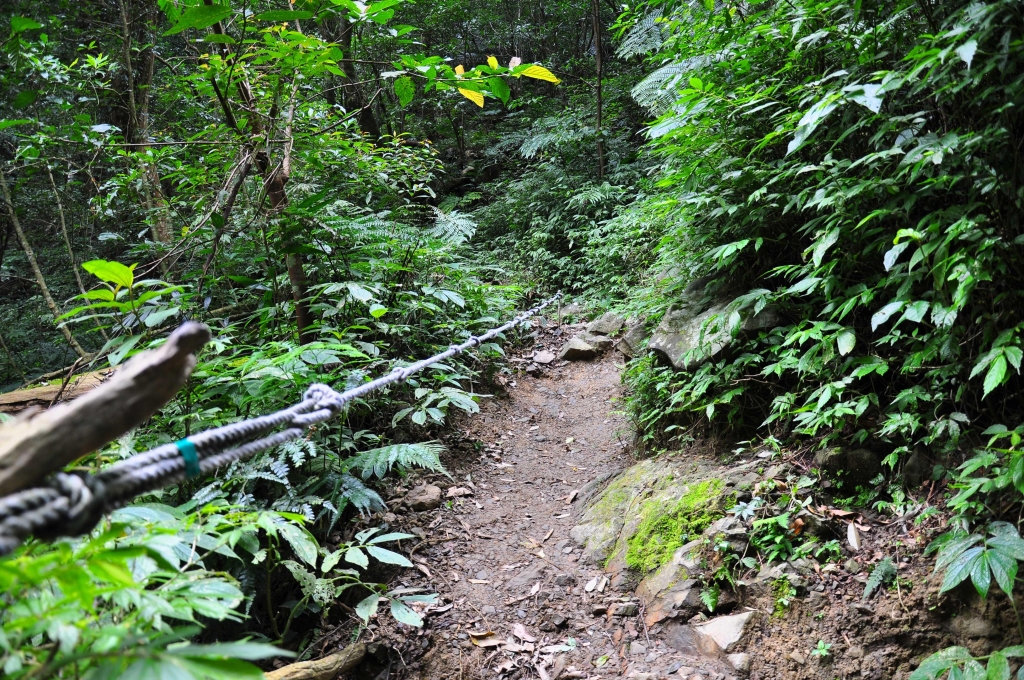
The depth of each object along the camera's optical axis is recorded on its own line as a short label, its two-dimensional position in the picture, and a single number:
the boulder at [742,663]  2.27
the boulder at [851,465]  2.65
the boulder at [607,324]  7.14
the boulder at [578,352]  6.75
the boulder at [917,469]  2.47
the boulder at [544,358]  6.73
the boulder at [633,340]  4.85
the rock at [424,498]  3.60
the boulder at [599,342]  6.84
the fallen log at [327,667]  2.21
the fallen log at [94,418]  0.69
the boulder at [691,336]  3.40
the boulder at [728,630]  2.35
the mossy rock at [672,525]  2.85
